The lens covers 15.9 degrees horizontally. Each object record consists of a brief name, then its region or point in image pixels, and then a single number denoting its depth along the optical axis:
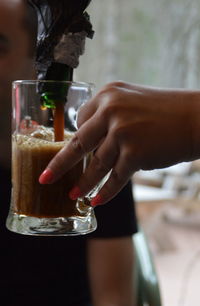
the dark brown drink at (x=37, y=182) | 0.67
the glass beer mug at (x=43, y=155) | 0.67
